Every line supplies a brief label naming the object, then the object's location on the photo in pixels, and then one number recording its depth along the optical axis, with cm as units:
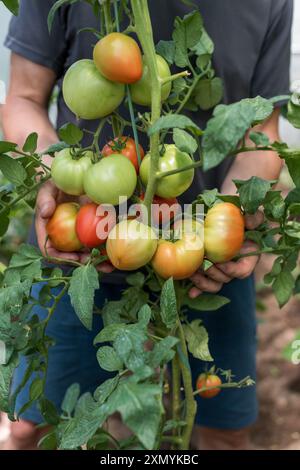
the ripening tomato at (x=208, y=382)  101
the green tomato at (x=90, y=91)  74
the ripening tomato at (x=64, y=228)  83
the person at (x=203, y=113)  116
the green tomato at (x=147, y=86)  76
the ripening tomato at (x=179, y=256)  76
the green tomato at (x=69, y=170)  77
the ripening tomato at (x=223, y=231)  78
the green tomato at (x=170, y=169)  75
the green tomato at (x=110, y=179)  72
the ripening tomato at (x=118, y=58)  71
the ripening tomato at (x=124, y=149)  79
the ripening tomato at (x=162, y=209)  79
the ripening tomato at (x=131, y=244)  73
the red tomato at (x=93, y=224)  78
